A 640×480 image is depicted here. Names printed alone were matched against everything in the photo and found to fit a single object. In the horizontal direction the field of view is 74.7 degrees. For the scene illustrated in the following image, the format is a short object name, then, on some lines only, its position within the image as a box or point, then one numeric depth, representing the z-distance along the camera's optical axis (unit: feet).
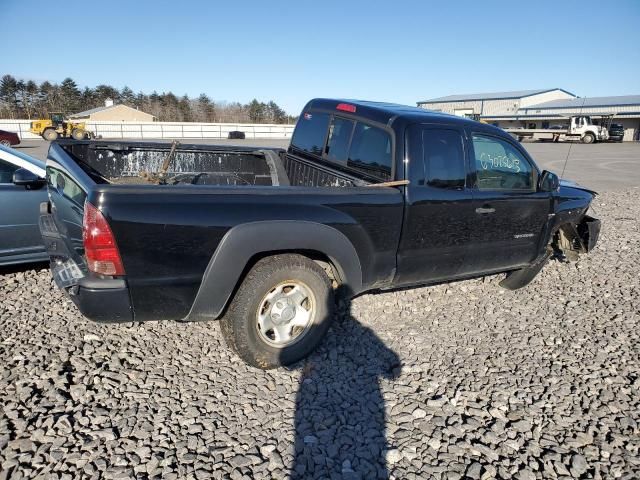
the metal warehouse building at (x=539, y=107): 163.43
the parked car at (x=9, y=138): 65.67
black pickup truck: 8.18
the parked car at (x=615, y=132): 137.69
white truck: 128.79
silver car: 14.22
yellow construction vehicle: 101.09
